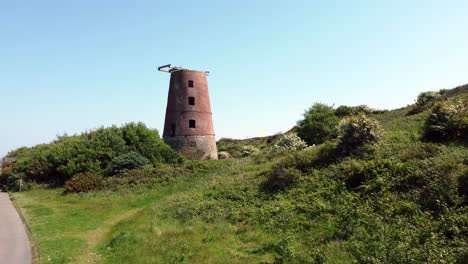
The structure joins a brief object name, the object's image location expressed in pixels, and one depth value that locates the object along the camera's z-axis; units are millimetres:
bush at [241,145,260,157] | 40559
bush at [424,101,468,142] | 14383
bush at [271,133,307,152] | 27839
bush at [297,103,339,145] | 31750
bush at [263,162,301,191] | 15216
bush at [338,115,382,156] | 15781
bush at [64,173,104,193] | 23156
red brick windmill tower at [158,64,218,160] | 32438
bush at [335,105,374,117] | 43750
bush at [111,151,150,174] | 26398
